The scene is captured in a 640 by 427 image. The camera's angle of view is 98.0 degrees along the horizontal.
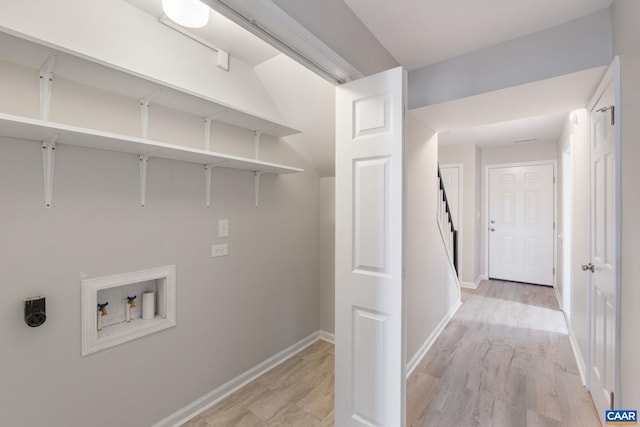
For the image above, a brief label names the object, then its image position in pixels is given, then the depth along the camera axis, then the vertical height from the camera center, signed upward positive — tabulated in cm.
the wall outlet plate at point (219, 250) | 199 -26
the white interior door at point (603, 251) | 148 -20
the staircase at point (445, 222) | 331 -9
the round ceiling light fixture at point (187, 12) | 127 +95
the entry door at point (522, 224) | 470 -15
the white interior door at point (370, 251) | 140 -20
